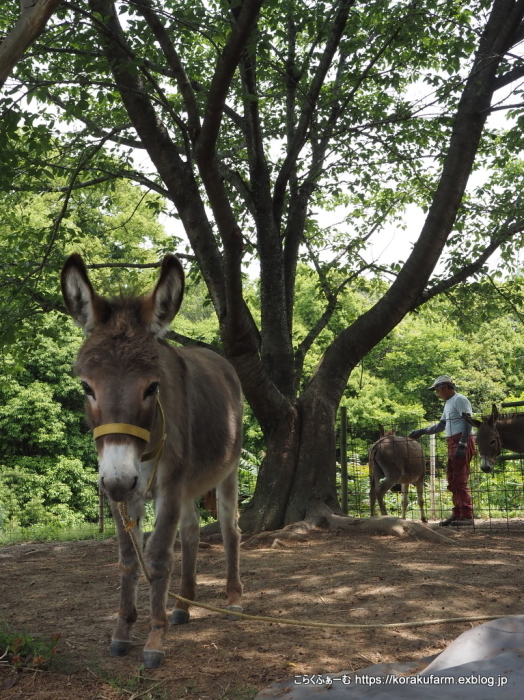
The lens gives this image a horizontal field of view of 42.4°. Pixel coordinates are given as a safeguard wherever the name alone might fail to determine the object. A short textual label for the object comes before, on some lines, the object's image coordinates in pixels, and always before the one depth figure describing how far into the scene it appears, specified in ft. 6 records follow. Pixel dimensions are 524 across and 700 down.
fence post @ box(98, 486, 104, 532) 41.88
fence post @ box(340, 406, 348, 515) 35.81
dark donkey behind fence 35.70
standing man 35.22
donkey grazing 38.01
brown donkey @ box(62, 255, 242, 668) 11.71
